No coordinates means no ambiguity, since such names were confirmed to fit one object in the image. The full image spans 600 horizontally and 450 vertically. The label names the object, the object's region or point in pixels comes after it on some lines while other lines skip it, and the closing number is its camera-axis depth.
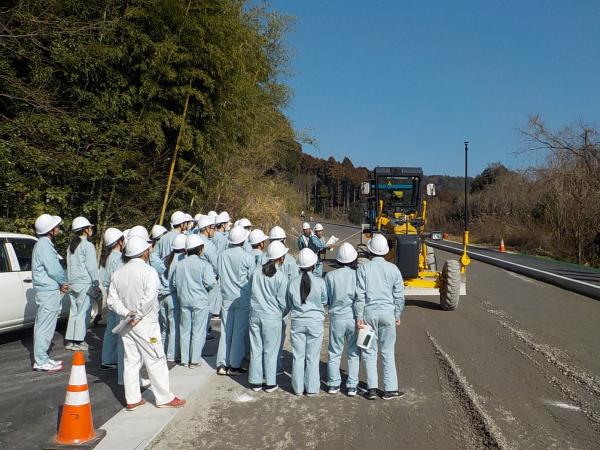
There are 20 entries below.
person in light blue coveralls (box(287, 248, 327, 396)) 5.22
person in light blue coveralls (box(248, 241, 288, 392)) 5.40
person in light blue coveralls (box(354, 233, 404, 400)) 5.20
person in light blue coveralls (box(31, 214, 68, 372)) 6.17
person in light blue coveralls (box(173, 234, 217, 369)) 6.07
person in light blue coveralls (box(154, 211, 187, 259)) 8.25
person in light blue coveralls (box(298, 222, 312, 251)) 11.32
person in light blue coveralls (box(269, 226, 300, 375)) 5.79
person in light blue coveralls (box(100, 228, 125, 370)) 6.03
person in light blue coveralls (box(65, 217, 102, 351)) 6.91
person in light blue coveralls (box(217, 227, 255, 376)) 5.99
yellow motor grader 10.01
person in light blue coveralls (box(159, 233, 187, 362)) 6.33
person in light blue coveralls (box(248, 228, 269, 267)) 6.47
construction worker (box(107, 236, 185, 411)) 4.70
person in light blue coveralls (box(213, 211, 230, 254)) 9.44
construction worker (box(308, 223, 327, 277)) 11.23
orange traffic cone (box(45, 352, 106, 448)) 4.04
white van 6.96
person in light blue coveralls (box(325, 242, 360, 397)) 5.22
